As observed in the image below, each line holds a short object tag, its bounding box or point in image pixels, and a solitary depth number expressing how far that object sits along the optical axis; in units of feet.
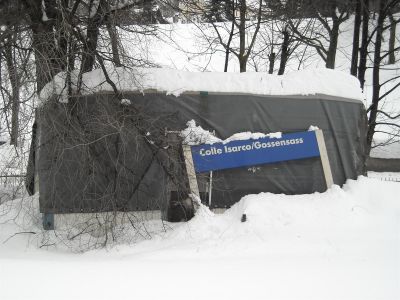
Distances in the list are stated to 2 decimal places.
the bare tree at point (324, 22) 53.78
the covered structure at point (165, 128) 21.91
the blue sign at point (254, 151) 23.77
